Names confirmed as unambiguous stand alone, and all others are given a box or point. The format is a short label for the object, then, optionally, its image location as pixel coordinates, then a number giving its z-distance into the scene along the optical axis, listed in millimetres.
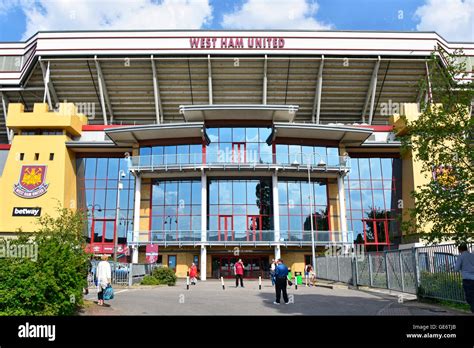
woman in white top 10770
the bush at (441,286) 10016
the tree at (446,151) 8289
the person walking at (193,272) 22797
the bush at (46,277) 6500
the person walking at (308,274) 20734
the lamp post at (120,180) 30786
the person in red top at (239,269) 19688
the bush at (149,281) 20977
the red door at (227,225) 29447
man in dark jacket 11656
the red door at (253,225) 29500
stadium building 30531
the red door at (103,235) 32531
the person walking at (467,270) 7664
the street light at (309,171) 29503
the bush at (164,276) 21891
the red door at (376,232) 32438
